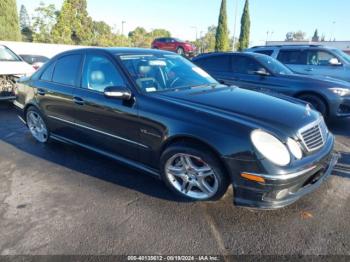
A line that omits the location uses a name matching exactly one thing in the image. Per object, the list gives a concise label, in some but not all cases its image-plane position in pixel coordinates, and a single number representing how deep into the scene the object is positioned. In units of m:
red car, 25.09
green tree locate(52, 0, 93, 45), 35.50
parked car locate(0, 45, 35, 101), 7.02
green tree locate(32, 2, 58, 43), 36.58
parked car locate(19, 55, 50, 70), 12.83
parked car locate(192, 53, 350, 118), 5.68
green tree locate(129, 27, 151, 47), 48.77
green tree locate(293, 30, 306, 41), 109.54
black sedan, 2.58
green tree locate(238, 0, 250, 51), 42.47
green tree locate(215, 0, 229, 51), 39.56
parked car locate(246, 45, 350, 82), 8.51
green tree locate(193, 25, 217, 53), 65.47
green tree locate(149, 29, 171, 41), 79.53
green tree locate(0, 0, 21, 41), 24.06
